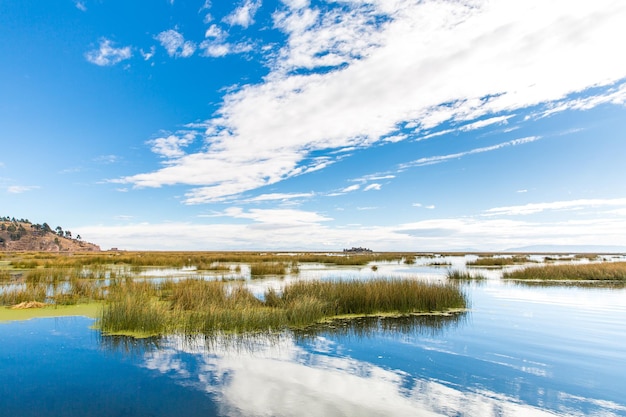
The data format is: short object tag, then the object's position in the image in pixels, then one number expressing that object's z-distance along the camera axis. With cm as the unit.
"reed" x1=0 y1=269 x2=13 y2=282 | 2411
